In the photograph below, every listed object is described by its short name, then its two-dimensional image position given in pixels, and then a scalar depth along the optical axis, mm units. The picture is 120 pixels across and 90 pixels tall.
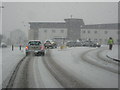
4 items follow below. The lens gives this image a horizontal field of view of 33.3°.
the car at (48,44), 37441
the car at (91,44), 46500
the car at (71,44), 47706
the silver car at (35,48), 21812
